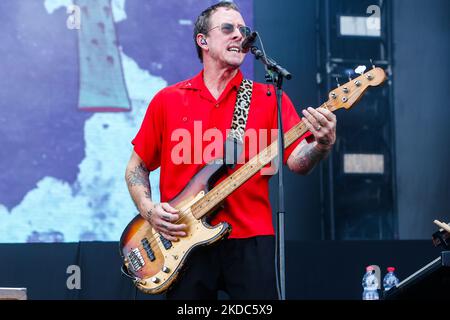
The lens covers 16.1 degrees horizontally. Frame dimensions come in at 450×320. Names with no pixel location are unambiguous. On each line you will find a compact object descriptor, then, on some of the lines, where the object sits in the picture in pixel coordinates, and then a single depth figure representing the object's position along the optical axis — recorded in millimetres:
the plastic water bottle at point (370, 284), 11026
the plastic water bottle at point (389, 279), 11034
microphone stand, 5994
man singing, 6929
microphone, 6516
